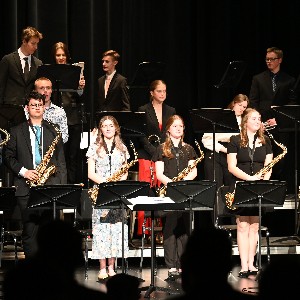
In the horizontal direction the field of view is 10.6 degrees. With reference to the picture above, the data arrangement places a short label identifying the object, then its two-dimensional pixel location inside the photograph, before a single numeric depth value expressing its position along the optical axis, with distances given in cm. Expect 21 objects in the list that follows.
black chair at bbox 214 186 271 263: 1778
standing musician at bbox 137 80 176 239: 1930
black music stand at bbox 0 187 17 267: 1560
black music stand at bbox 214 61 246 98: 2054
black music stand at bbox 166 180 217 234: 1561
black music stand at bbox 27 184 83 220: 1526
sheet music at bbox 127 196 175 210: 1443
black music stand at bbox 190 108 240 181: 1790
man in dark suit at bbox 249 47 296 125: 2120
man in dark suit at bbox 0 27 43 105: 1957
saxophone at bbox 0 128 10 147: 1654
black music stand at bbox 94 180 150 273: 1543
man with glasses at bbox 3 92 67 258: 1635
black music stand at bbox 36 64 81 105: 1853
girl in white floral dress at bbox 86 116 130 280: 1711
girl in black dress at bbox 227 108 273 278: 1750
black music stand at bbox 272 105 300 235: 1829
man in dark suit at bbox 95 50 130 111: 2103
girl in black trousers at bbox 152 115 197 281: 1756
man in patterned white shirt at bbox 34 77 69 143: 1850
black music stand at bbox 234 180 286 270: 1602
